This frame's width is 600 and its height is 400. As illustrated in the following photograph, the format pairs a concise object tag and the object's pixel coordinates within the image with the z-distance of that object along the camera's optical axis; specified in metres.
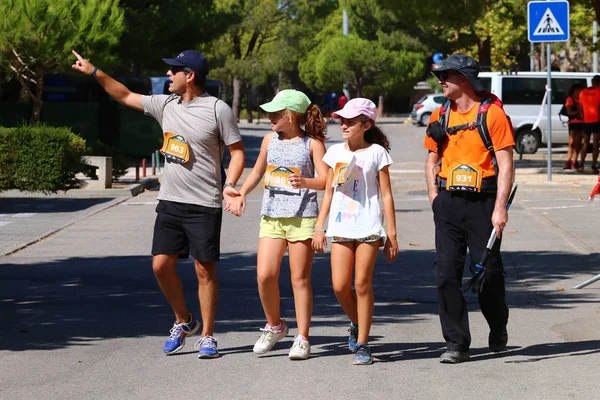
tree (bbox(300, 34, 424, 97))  71.56
